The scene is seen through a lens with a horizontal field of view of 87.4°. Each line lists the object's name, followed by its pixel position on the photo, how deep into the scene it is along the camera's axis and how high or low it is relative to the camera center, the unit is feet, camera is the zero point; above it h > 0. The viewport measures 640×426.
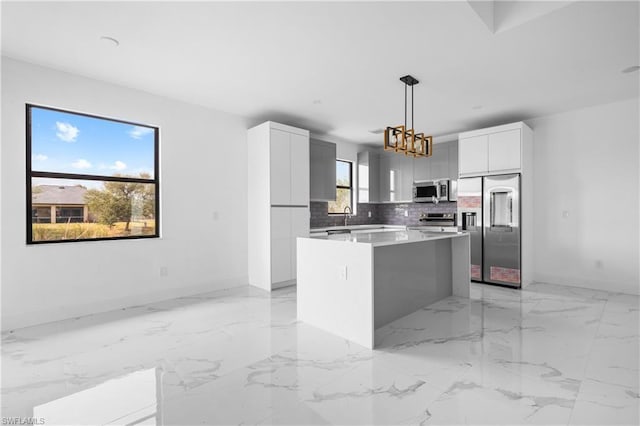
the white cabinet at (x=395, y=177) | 21.71 +2.36
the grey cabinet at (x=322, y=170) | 18.01 +2.35
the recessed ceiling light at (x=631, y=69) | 11.03 +4.76
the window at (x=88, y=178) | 11.05 +1.32
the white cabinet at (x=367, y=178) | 22.68 +2.37
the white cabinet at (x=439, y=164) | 19.44 +2.92
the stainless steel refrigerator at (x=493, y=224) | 15.71 -0.62
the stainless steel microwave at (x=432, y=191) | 19.81 +1.28
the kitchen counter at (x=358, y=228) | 18.86 -0.95
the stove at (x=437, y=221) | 19.92 -0.56
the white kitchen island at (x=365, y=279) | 9.00 -2.10
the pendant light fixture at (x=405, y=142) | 10.98 +2.44
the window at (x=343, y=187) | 22.06 +1.74
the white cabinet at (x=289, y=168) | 15.44 +2.16
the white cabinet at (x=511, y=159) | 15.69 +2.58
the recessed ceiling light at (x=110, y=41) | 9.11 +4.79
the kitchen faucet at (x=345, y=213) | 21.87 -0.02
